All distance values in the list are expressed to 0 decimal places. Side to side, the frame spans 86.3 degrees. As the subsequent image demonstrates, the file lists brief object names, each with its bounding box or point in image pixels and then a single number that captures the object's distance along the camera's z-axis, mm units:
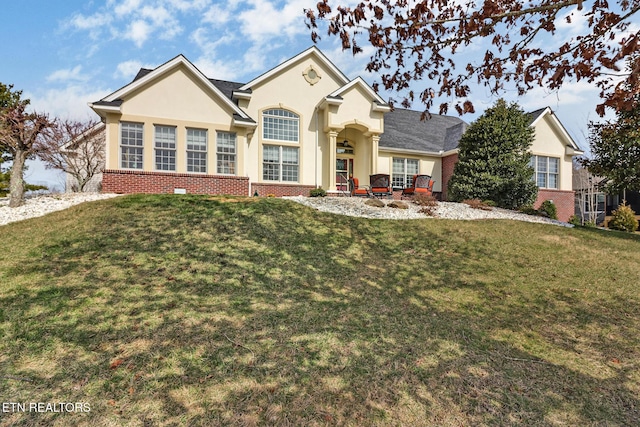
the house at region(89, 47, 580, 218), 14469
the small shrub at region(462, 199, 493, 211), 14391
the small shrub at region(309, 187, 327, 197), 16594
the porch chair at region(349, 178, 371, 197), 16297
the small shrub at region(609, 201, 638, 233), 18969
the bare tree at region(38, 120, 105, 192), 20031
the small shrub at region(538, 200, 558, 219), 18341
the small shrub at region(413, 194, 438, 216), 12543
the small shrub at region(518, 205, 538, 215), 15183
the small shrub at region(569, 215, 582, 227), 19688
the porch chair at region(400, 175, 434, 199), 16703
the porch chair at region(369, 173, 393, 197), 15789
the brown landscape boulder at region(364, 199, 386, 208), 12977
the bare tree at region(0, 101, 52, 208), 11000
